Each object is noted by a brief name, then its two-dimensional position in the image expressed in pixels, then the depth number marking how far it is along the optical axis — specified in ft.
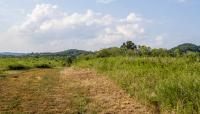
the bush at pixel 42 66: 95.24
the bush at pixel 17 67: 78.13
